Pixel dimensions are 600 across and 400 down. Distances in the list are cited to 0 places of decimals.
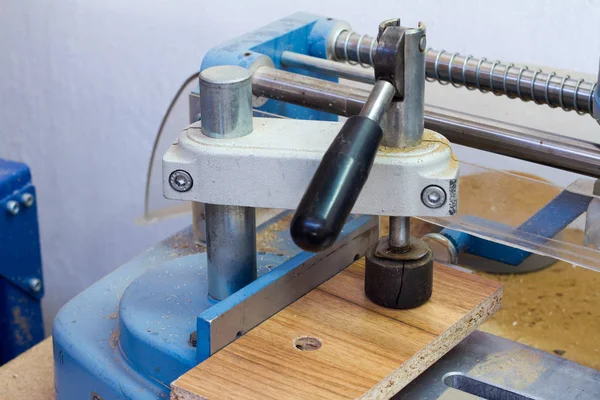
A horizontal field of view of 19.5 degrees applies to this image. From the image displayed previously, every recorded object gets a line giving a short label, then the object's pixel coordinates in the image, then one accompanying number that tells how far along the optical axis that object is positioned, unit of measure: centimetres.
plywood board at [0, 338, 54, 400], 125
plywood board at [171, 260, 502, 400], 100
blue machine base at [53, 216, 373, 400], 107
